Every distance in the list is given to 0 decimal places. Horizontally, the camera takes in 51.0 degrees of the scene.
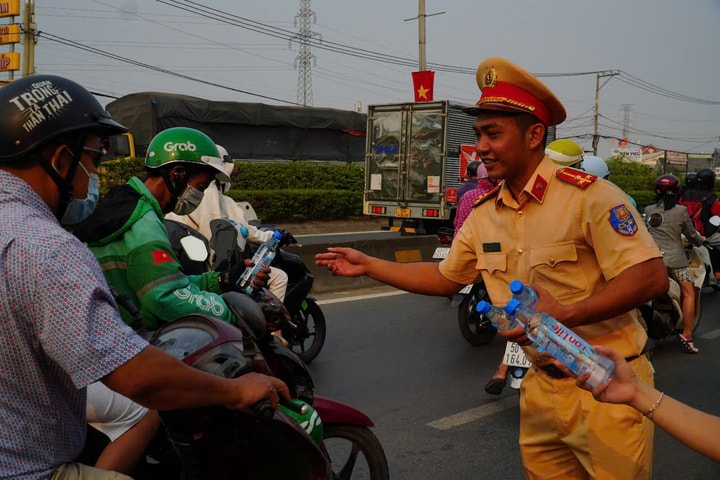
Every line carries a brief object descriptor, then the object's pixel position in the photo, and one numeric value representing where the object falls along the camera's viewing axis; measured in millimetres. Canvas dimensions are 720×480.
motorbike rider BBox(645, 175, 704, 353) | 7282
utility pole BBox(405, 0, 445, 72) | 27047
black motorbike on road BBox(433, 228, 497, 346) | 7164
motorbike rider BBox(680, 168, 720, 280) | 9000
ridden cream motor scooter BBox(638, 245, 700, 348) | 4750
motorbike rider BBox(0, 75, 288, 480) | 1638
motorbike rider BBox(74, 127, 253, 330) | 2965
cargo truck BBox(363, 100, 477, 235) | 17047
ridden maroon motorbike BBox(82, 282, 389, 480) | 2254
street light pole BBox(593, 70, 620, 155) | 58875
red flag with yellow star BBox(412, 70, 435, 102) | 19719
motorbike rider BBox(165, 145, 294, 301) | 5629
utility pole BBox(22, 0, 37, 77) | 22672
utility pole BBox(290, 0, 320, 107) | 47219
